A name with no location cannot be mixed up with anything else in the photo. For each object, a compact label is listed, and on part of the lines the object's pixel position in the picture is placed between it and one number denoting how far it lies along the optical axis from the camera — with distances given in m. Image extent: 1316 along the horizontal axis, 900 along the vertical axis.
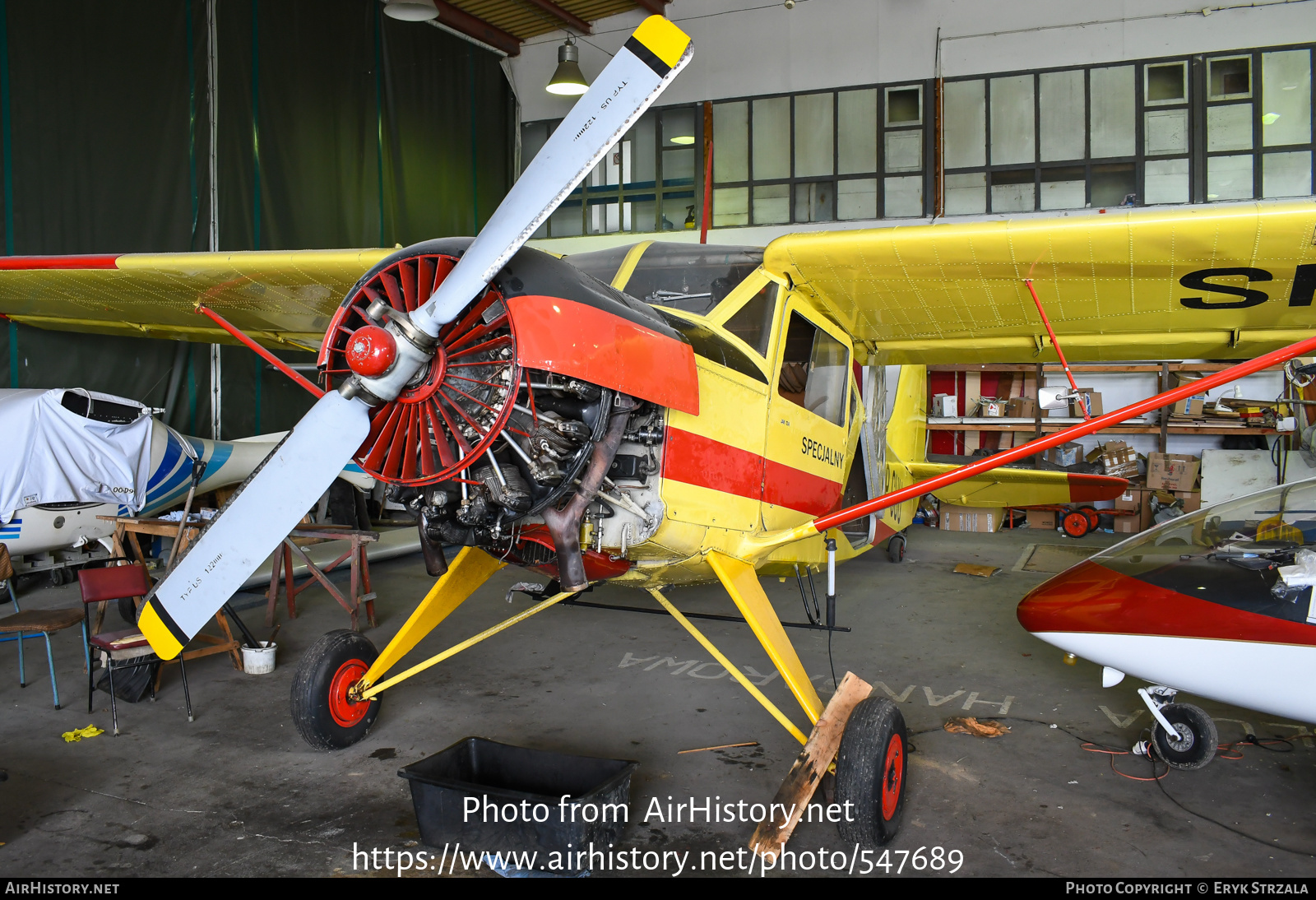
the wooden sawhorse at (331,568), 5.68
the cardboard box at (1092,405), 11.16
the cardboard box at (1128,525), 10.86
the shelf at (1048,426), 10.48
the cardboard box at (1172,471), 10.41
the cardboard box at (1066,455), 11.33
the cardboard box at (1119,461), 10.86
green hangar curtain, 8.24
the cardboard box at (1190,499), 10.38
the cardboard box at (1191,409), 10.69
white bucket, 4.95
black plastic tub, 2.62
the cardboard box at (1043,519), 11.51
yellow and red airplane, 2.70
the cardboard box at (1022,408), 11.68
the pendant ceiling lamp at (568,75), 11.82
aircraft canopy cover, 6.56
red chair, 4.11
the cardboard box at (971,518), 11.25
